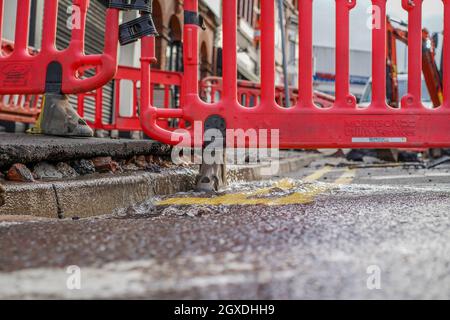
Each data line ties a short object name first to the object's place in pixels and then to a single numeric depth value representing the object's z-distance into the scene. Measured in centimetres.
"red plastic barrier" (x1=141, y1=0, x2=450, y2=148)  309
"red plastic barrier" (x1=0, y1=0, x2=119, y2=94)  329
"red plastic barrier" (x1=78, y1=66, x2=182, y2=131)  770
